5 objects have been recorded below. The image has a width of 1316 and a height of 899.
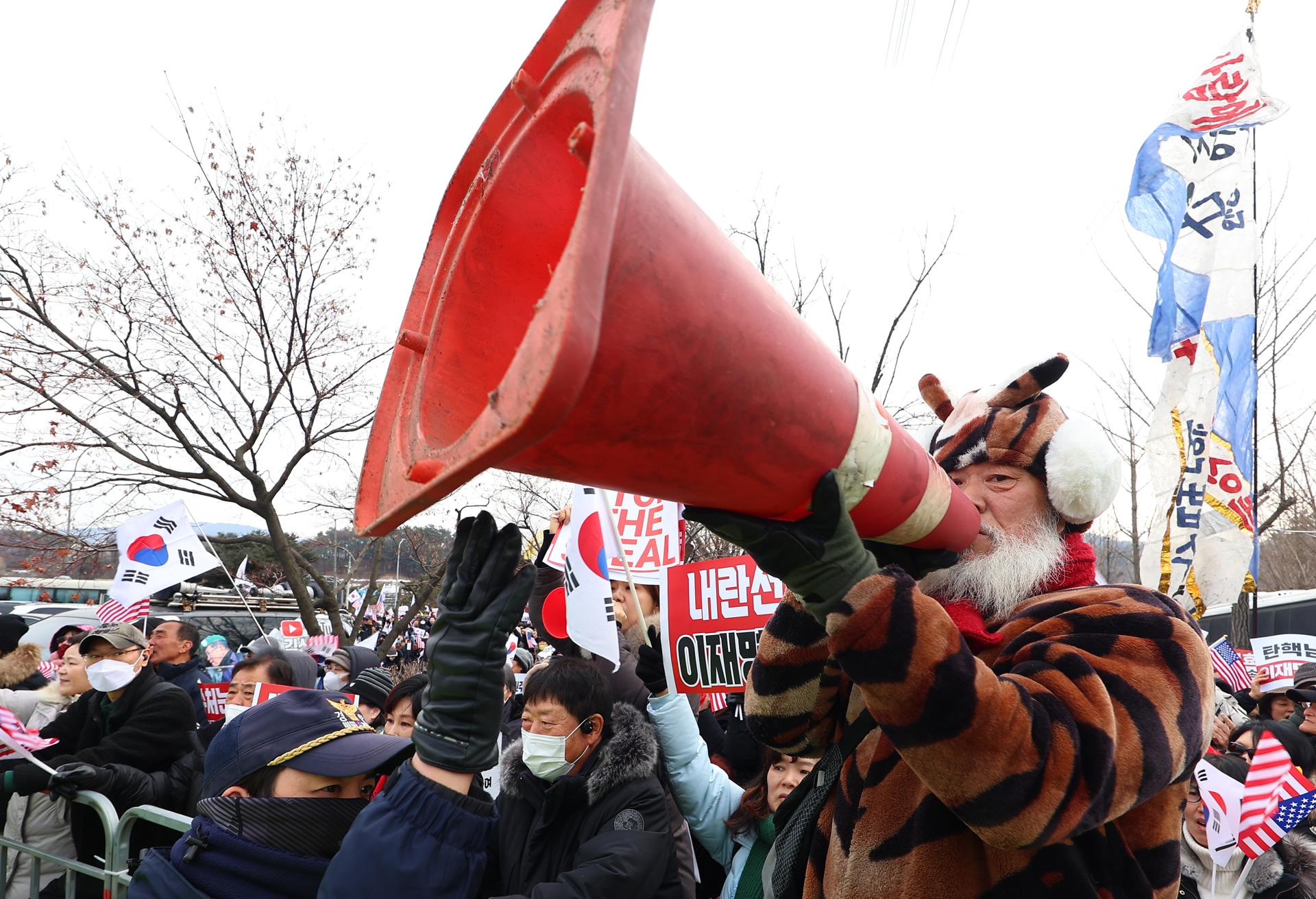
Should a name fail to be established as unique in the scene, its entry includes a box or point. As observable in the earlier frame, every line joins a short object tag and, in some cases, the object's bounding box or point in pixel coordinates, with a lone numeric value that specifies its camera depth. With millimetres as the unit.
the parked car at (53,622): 12484
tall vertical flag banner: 6469
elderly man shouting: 1251
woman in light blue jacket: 3238
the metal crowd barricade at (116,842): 3252
